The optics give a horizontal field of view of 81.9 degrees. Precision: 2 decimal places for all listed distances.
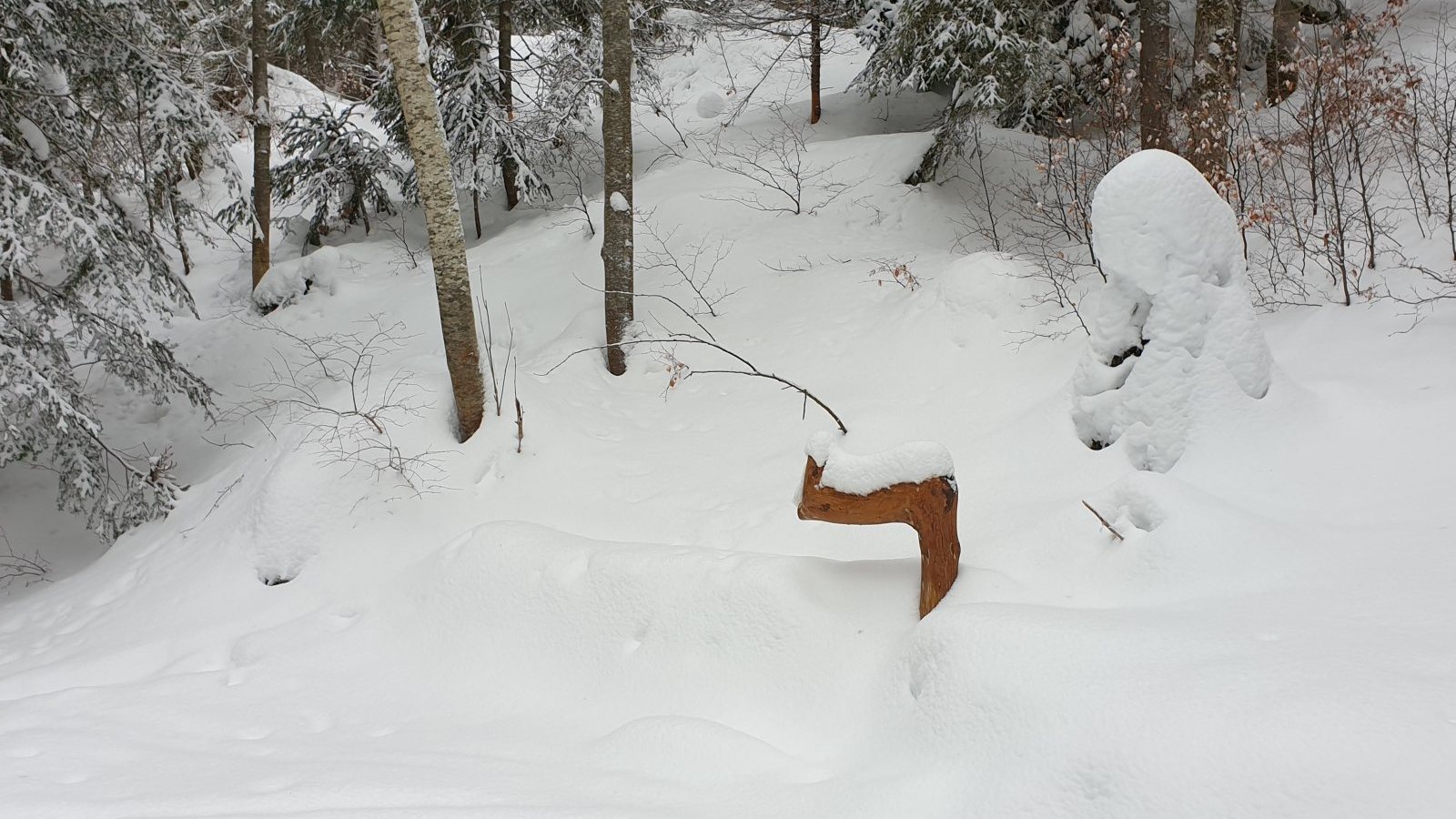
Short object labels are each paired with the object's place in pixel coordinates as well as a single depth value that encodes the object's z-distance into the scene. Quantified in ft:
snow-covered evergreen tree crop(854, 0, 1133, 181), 29.89
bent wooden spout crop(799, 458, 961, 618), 12.26
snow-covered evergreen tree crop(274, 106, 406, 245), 39.88
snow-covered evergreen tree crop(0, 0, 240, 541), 21.45
